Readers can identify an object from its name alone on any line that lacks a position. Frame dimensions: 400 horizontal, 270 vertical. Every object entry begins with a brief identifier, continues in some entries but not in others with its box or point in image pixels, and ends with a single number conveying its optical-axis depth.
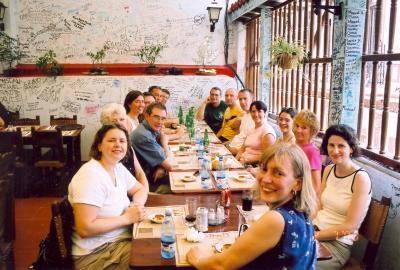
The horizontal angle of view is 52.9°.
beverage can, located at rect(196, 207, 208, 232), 2.35
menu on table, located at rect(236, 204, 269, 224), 2.51
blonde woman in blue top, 1.61
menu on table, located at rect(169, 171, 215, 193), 3.19
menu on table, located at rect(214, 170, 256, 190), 3.26
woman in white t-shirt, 2.34
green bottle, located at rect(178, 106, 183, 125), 7.12
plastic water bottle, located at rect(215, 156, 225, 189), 3.24
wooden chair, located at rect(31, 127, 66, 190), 5.55
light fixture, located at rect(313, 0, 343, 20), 3.51
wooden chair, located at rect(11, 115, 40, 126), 6.98
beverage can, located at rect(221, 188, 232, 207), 2.78
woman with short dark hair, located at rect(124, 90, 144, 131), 4.90
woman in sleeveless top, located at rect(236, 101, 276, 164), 4.58
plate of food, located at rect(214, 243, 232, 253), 2.09
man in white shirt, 5.46
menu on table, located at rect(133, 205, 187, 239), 2.34
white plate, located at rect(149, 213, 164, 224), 2.51
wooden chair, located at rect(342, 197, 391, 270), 2.54
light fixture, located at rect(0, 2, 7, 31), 7.91
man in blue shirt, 4.00
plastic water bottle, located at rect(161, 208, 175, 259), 2.03
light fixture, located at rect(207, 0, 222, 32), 7.86
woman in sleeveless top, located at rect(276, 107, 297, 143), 4.02
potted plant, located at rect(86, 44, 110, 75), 8.08
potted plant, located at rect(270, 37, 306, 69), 4.51
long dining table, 1.98
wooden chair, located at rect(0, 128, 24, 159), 4.89
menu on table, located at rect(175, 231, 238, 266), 2.04
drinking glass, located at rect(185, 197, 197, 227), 2.49
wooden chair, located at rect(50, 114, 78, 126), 7.01
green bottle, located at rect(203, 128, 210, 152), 4.96
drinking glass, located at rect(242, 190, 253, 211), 2.68
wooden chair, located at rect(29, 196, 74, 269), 2.29
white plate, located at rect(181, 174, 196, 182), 3.43
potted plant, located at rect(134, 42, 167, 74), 8.62
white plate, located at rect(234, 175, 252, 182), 3.42
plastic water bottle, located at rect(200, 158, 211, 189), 3.23
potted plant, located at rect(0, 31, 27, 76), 8.02
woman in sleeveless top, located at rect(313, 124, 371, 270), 2.58
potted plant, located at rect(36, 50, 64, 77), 7.54
